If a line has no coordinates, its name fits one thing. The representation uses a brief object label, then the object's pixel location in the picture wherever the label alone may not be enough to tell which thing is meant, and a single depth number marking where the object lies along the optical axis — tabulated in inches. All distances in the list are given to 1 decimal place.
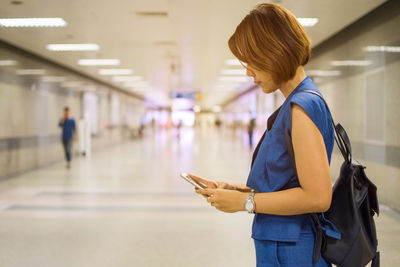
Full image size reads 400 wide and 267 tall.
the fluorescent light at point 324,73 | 359.3
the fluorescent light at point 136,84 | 845.6
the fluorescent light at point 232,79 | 715.0
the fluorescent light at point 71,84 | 572.9
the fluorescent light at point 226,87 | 883.2
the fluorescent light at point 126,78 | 735.2
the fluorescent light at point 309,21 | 291.9
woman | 40.6
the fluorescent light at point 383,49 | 244.7
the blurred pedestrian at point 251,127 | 724.7
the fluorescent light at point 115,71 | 621.7
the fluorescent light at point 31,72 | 418.6
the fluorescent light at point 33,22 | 300.2
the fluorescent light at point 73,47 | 408.2
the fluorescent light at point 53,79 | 495.1
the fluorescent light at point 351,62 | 290.5
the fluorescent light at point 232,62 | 509.4
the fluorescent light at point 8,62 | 376.2
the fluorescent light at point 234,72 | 611.8
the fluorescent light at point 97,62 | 512.1
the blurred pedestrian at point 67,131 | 455.5
